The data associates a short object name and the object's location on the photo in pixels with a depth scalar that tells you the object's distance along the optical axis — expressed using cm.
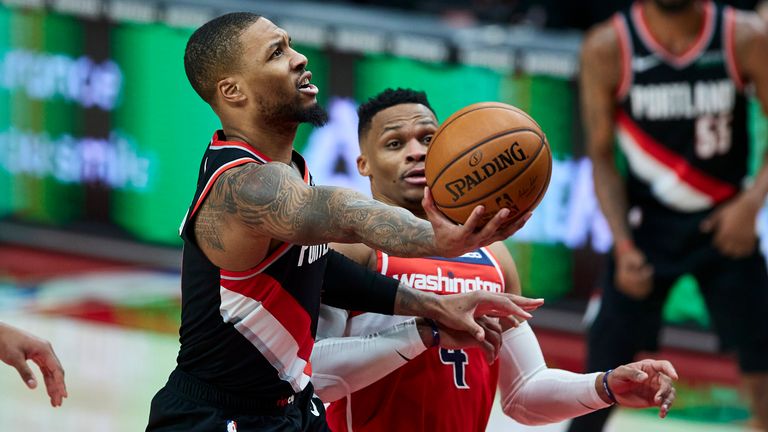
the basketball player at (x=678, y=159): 1307
